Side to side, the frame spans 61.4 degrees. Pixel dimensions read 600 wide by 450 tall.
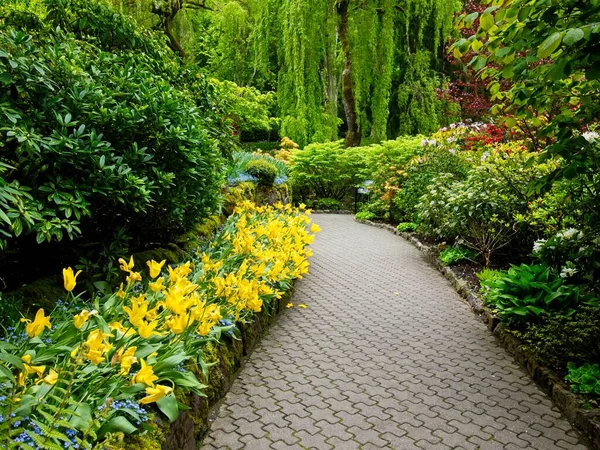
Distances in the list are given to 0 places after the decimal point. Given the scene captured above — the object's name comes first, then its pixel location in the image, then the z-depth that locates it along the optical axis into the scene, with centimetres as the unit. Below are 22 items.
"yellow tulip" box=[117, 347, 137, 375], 173
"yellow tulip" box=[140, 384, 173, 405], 175
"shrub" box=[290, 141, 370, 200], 1673
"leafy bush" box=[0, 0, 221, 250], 310
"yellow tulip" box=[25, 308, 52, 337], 166
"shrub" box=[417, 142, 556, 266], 703
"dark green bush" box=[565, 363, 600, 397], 367
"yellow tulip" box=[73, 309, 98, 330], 167
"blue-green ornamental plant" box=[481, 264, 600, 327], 475
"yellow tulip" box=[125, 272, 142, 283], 242
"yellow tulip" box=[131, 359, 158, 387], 182
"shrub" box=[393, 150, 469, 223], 1103
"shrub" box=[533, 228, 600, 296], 397
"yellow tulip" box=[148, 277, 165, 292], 245
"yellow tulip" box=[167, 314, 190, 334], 232
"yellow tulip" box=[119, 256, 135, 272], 249
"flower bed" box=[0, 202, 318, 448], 176
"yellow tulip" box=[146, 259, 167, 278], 249
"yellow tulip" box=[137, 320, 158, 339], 204
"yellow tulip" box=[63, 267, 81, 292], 193
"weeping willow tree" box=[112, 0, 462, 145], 1667
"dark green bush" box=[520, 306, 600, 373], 418
